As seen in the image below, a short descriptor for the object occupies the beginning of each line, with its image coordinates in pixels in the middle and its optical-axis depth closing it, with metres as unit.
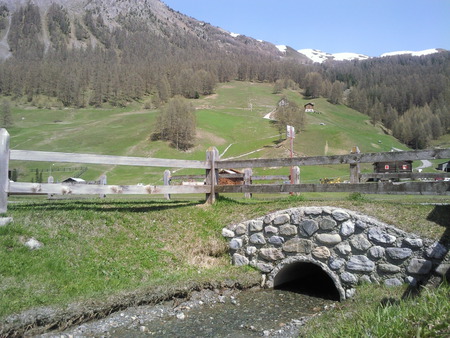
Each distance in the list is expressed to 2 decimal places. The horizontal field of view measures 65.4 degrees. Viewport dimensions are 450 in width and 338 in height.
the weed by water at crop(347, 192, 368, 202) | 8.59
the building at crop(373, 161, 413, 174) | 45.75
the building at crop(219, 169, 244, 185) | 34.03
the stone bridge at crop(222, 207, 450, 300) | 6.55
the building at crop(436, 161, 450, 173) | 47.38
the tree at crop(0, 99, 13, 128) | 85.84
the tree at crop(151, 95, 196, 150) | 72.19
